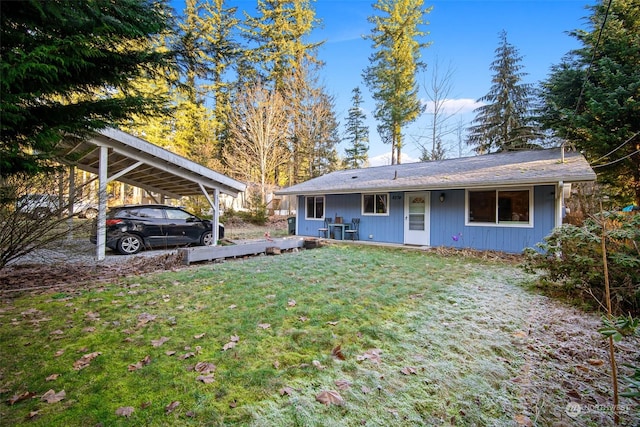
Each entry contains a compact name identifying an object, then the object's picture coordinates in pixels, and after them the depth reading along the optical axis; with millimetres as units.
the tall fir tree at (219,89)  20859
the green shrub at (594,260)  4098
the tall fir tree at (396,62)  19516
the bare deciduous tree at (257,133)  19719
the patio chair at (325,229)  13156
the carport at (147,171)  7355
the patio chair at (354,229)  12344
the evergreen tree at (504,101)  19672
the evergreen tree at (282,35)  21734
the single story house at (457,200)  8539
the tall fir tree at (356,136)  28172
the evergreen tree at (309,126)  22859
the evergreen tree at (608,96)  10586
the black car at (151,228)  8336
